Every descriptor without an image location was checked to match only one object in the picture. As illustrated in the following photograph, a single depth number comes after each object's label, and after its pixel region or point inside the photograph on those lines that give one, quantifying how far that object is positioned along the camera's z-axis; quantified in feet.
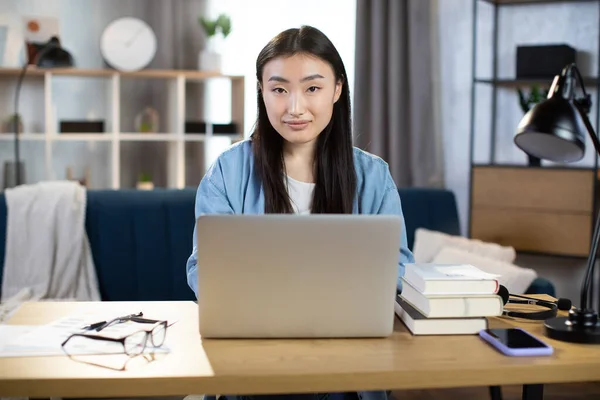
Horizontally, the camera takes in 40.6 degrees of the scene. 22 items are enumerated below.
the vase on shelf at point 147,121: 15.33
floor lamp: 13.47
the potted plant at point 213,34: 14.92
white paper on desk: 4.42
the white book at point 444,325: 4.82
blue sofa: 9.64
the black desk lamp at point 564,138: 4.82
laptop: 4.35
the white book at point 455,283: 4.79
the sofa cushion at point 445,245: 10.39
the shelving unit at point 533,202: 11.94
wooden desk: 4.03
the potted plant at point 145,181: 15.26
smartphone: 4.48
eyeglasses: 4.47
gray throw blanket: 9.43
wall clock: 14.48
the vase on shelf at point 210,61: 14.96
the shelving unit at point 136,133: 14.21
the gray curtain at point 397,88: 13.75
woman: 5.85
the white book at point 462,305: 4.80
